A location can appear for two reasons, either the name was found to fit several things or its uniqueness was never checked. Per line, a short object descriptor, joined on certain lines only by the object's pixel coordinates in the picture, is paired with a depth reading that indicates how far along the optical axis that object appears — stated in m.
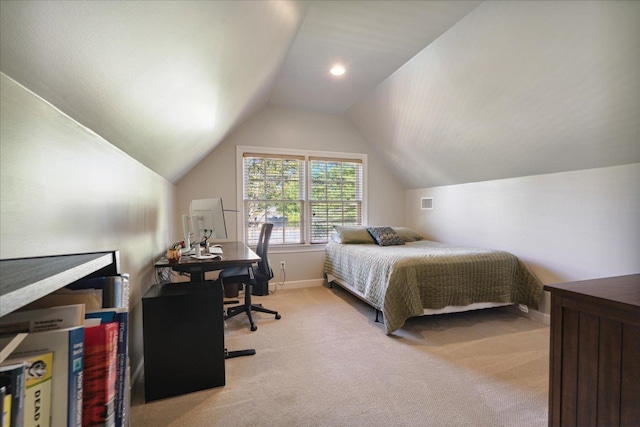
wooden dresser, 1.08
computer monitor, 2.43
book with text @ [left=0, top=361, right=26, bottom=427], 0.35
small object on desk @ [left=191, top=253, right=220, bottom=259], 2.31
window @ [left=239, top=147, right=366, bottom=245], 4.19
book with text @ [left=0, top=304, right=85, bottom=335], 0.44
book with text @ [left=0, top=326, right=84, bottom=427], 0.43
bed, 2.67
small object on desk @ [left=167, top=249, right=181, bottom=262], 2.17
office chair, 2.84
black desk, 1.80
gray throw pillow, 4.02
